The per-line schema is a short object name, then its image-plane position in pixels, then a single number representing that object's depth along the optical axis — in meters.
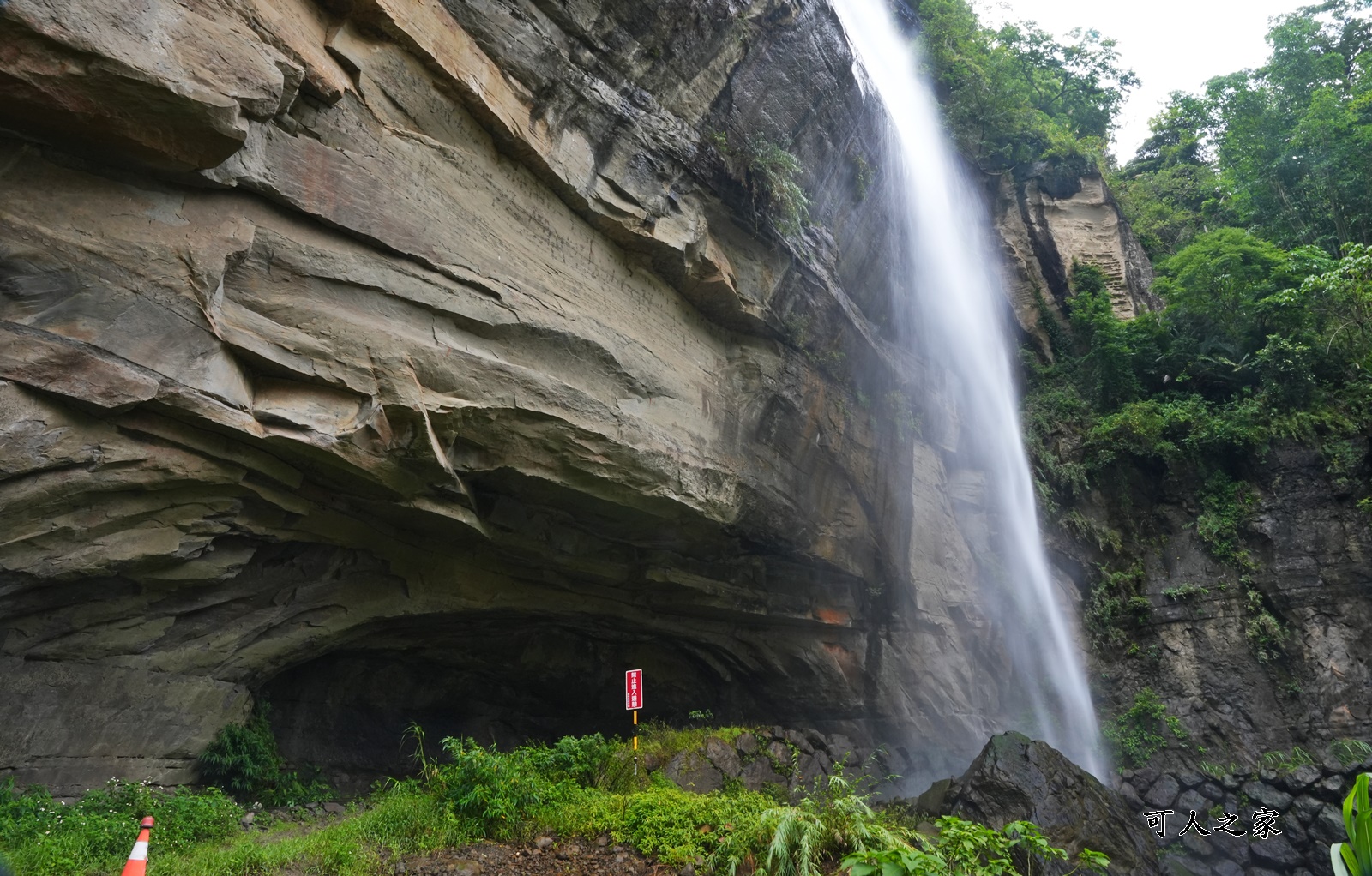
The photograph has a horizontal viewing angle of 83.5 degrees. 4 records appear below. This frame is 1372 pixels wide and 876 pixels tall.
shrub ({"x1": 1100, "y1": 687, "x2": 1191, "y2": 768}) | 14.23
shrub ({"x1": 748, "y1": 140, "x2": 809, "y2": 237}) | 11.30
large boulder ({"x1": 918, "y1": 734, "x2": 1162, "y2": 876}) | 9.71
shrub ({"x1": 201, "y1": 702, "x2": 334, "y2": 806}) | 8.36
